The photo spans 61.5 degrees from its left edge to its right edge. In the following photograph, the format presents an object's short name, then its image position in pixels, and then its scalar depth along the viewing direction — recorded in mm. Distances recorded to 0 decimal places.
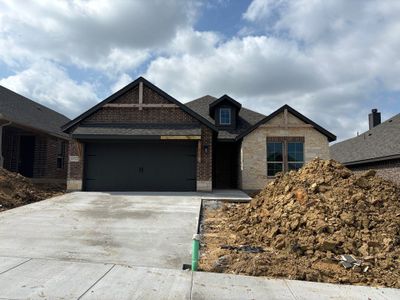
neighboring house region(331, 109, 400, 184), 16864
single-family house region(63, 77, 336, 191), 16562
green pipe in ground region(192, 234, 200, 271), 6242
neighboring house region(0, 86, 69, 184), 18984
